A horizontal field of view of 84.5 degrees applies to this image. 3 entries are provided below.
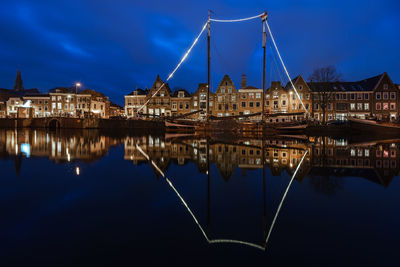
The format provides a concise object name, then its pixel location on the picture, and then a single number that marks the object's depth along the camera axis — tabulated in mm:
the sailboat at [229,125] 38200
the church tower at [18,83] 116062
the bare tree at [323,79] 52125
